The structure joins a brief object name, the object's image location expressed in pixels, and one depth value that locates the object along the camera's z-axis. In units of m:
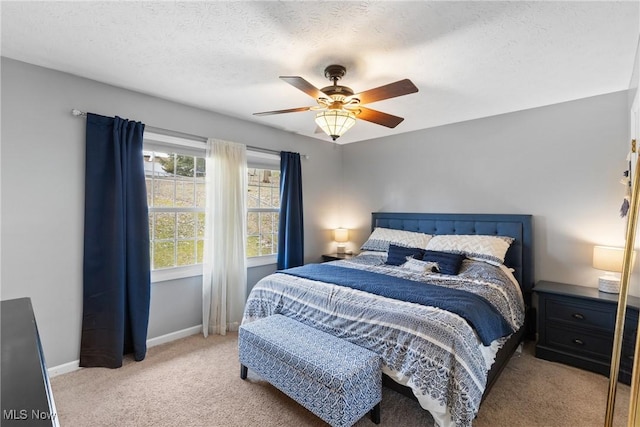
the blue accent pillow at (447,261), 2.87
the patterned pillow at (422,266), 2.92
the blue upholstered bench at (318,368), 1.67
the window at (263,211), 3.84
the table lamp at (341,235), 4.60
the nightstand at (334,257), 4.33
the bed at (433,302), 1.70
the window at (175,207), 3.04
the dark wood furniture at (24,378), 0.65
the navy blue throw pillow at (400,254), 3.27
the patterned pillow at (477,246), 2.96
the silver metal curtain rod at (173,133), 2.85
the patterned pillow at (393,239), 3.57
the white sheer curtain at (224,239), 3.26
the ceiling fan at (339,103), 2.02
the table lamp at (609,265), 2.48
